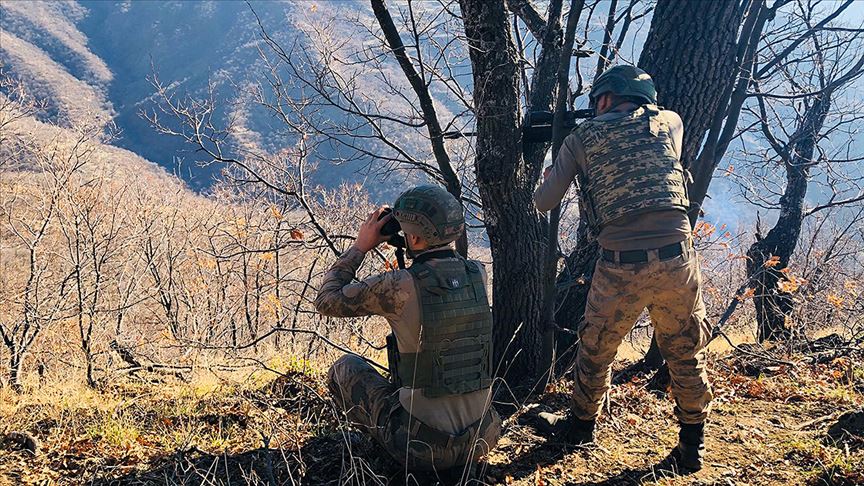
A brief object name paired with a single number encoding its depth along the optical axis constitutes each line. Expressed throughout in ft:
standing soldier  8.67
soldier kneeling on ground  7.81
